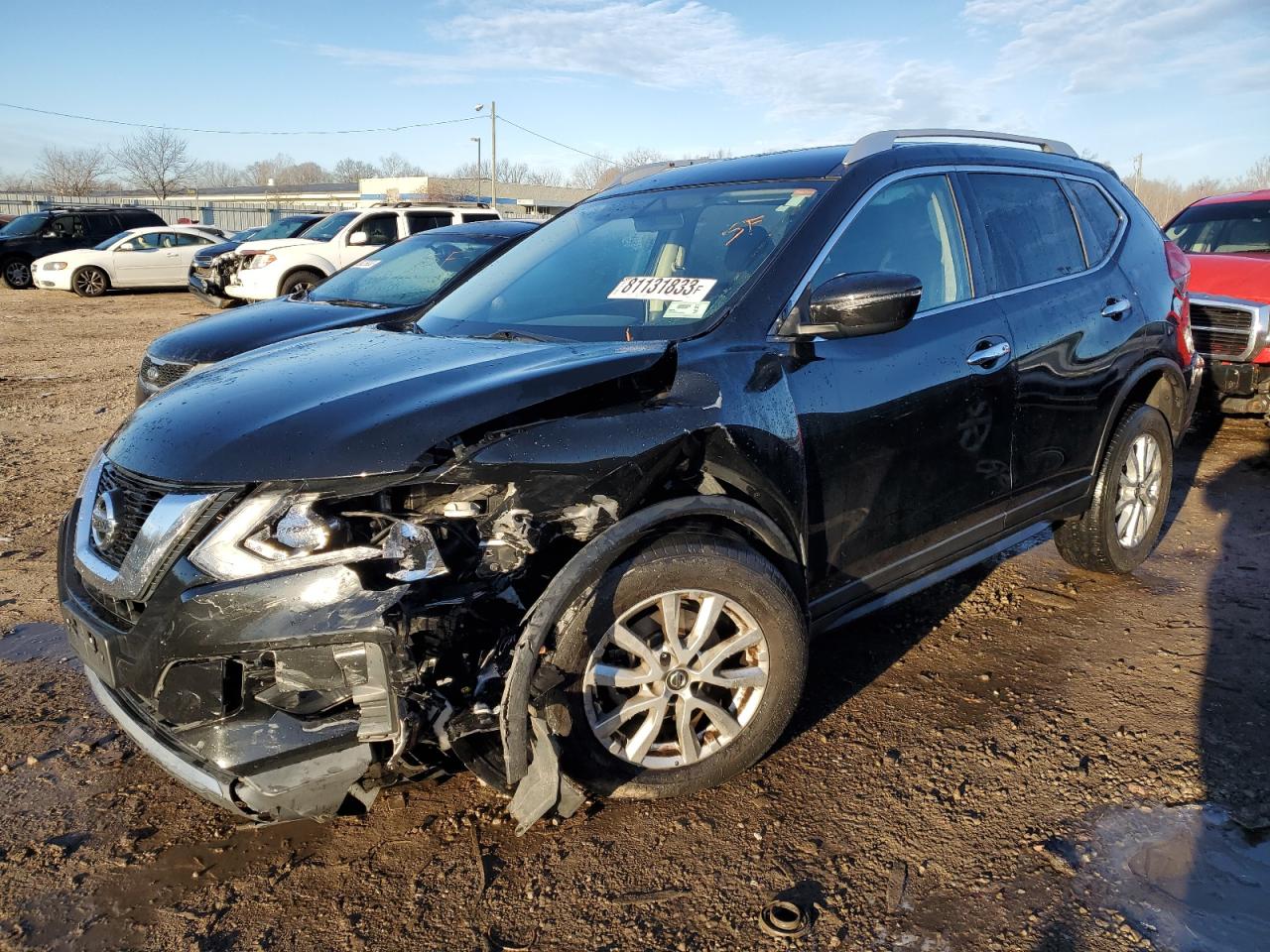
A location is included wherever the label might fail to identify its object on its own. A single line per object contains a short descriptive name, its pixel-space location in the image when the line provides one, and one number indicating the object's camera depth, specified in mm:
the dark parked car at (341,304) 6023
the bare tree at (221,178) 90956
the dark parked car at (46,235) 21484
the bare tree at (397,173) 81462
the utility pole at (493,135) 47784
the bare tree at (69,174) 60094
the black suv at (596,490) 2277
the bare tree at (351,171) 90119
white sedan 19719
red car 7023
